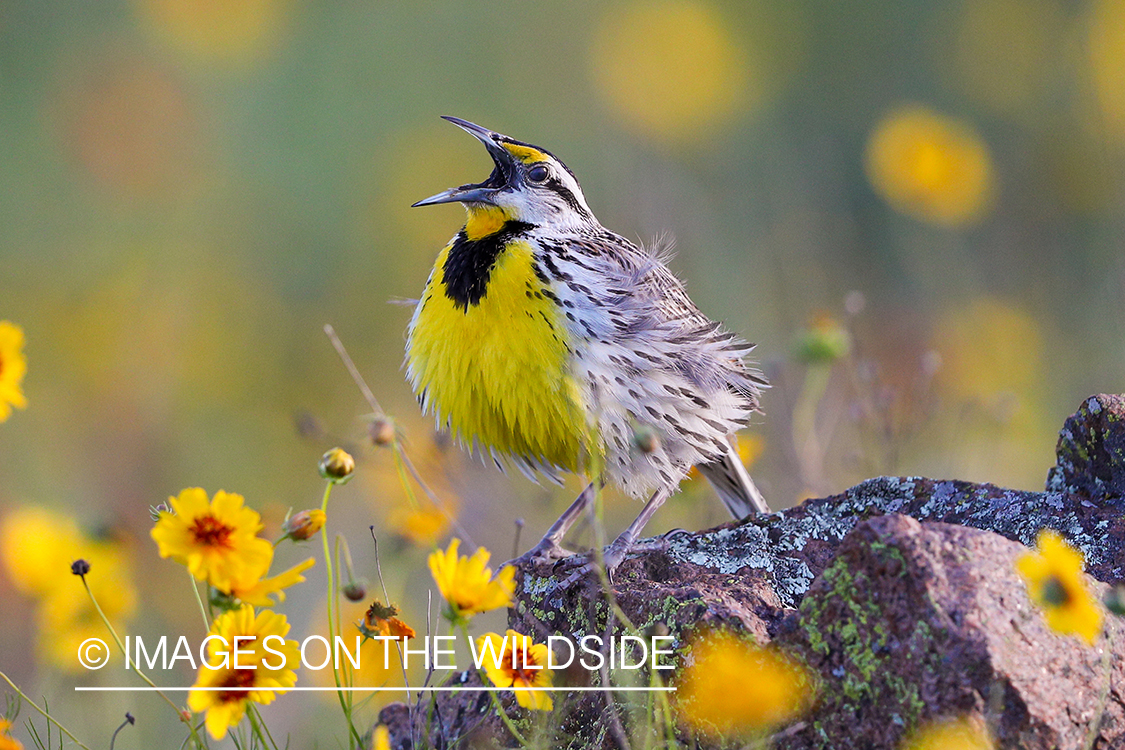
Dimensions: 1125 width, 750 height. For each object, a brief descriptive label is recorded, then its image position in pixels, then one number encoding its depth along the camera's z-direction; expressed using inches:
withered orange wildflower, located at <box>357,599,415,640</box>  196.4
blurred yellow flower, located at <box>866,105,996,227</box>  581.0
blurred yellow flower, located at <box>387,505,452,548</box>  262.4
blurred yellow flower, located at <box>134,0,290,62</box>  745.6
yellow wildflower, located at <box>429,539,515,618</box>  172.2
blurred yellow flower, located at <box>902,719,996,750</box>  162.6
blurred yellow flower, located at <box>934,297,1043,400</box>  538.6
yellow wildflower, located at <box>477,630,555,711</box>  185.3
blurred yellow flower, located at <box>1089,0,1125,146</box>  626.5
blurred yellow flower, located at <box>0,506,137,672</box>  245.3
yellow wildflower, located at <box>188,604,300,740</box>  171.3
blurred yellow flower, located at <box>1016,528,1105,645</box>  156.7
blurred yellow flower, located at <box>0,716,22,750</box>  169.7
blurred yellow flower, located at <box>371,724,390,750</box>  173.8
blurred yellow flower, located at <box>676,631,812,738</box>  174.1
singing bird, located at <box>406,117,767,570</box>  265.6
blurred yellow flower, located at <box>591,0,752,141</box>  752.3
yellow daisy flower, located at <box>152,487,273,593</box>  173.3
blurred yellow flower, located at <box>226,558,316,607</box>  174.2
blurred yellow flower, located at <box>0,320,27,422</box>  190.5
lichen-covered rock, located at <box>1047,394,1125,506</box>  239.8
